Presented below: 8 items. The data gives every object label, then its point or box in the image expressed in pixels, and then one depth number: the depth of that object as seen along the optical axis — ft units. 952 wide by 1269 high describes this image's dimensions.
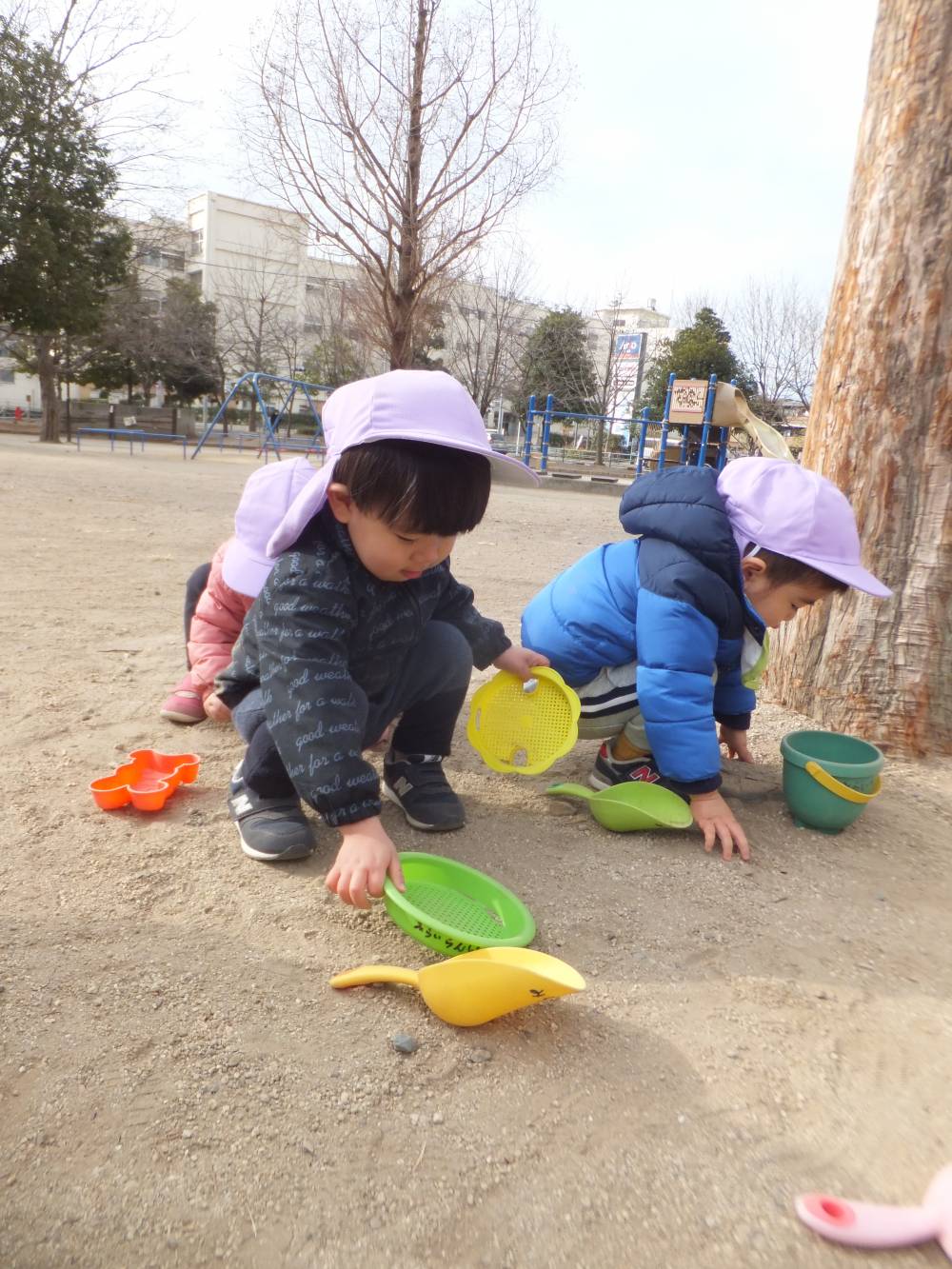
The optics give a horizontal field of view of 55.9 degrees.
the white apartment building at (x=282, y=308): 78.74
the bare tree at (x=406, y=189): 34.86
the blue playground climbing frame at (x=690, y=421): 46.55
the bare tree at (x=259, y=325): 99.96
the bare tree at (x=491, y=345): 78.89
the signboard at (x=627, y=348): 83.82
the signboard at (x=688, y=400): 48.85
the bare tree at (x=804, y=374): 71.05
